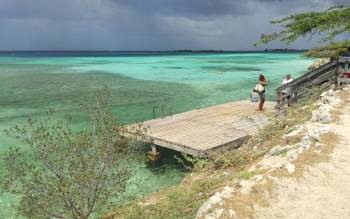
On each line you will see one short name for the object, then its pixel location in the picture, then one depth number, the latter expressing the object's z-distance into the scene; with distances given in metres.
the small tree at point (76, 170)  8.09
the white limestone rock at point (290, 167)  7.40
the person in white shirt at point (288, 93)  16.58
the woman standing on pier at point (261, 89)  19.08
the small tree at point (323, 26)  19.28
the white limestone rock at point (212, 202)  6.46
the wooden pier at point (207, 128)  14.16
